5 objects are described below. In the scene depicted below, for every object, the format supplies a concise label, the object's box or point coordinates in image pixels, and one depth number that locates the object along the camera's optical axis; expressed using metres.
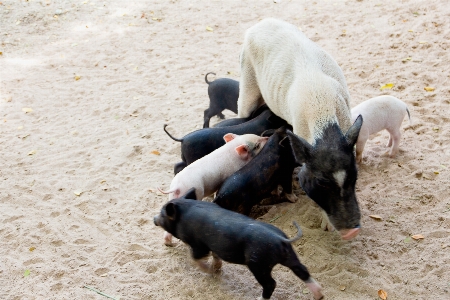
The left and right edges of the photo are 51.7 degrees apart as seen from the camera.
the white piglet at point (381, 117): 4.88
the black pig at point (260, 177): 4.18
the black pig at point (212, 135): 4.91
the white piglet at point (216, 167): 4.29
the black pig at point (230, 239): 3.25
